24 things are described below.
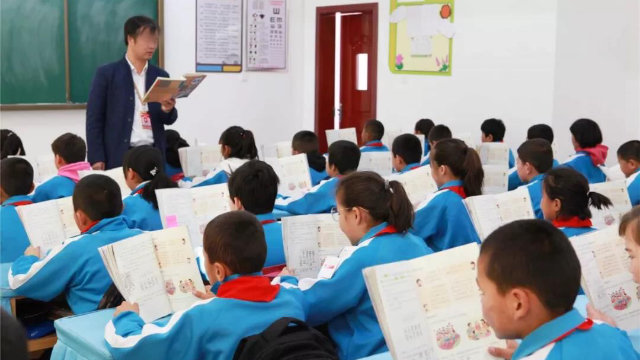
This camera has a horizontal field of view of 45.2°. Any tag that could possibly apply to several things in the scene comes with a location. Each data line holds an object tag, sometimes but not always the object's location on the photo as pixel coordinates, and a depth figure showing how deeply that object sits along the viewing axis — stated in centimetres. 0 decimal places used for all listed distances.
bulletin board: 789
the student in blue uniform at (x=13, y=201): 323
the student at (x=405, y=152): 510
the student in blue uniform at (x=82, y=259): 260
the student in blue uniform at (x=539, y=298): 137
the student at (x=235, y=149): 482
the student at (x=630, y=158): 500
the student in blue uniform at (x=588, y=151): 536
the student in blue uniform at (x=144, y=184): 342
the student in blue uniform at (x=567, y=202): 289
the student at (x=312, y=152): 546
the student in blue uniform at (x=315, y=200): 431
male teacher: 448
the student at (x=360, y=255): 222
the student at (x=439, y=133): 638
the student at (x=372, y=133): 659
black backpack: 167
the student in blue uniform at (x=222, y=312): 187
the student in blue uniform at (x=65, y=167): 401
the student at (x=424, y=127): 744
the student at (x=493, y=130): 694
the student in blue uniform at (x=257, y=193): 296
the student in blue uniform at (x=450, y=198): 348
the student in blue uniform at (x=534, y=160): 437
